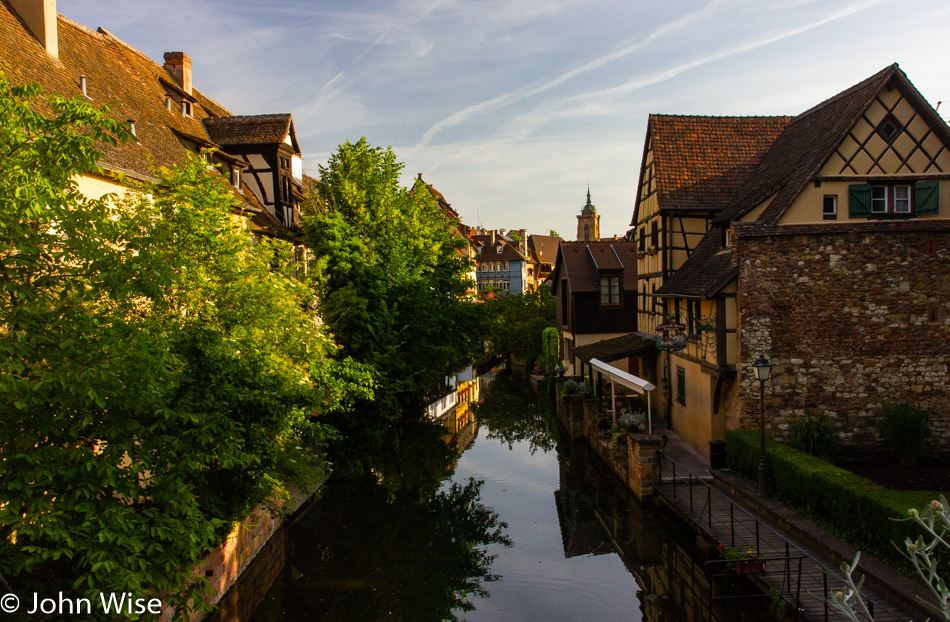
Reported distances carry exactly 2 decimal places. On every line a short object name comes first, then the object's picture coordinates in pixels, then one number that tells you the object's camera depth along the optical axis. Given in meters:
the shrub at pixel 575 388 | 25.12
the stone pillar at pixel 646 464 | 16.58
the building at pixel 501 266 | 85.19
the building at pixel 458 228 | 31.06
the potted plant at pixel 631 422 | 18.42
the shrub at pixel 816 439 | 16.02
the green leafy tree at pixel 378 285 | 23.17
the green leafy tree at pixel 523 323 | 43.75
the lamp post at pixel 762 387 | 14.26
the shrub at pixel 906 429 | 15.98
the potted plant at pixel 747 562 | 10.87
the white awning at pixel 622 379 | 18.89
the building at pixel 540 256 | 102.27
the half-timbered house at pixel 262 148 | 23.52
